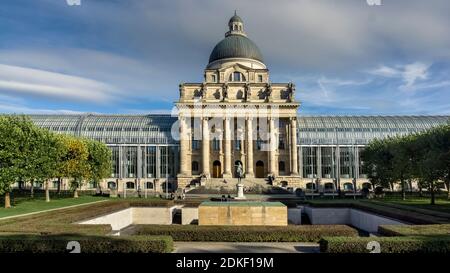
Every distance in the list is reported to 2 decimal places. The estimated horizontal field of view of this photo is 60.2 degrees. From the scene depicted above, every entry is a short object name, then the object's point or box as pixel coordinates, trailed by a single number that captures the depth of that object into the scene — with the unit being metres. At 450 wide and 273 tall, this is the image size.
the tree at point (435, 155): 41.22
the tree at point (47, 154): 47.30
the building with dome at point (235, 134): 85.44
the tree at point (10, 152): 41.34
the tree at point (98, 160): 64.94
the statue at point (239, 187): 43.70
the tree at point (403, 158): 53.25
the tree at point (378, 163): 62.25
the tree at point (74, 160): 57.84
